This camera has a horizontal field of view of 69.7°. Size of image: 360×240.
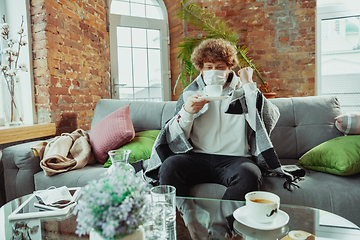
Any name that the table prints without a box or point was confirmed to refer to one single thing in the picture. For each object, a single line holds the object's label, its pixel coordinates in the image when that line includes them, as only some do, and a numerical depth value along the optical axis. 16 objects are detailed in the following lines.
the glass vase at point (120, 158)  0.91
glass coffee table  0.77
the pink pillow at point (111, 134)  1.76
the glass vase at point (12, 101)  2.08
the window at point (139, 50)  3.38
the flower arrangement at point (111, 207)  0.52
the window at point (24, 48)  2.22
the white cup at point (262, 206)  0.74
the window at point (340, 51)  3.21
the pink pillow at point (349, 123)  1.57
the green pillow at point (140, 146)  1.70
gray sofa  1.28
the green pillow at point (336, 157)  1.34
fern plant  2.99
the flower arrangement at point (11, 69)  2.06
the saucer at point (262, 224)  0.76
